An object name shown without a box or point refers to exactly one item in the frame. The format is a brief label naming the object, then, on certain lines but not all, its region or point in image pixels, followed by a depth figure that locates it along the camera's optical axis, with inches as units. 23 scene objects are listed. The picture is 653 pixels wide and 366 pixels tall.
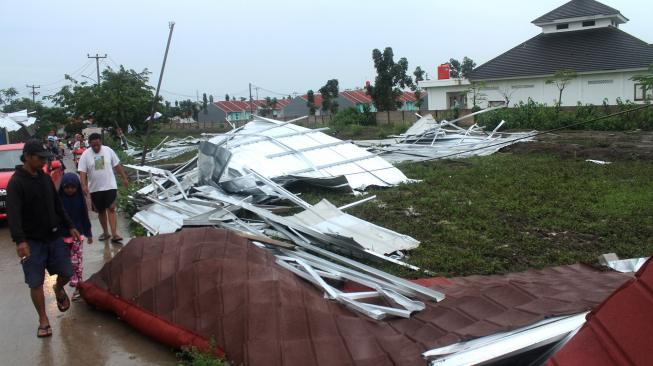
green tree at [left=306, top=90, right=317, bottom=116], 2116.5
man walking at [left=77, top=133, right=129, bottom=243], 313.1
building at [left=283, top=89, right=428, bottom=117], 2684.5
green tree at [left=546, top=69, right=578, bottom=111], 1222.3
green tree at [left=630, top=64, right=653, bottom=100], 1045.2
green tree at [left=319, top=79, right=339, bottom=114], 2042.3
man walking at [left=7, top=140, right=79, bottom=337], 190.2
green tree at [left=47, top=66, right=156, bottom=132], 866.8
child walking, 249.8
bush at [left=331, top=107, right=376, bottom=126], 1497.3
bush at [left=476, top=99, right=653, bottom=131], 926.7
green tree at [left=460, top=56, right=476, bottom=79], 2626.2
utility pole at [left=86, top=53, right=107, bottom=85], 2034.2
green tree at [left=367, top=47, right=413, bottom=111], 1624.0
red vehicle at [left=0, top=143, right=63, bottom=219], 417.7
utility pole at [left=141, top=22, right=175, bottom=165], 540.1
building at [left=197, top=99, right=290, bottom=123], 2801.7
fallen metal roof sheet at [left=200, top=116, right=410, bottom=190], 442.0
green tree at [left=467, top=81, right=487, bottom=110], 1432.1
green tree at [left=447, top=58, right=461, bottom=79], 2648.6
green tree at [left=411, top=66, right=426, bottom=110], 1840.6
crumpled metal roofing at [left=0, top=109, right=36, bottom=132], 932.0
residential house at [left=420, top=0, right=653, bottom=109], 1289.4
